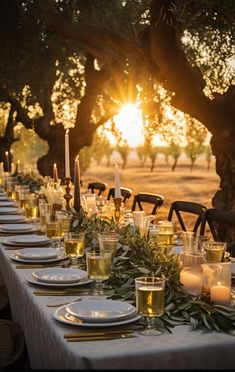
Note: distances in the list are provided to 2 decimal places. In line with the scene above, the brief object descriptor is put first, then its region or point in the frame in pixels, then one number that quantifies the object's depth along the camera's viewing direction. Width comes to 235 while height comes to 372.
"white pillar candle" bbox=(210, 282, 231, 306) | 2.22
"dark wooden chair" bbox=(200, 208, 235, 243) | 4.17
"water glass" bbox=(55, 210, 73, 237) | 3.61
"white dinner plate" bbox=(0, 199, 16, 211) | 6.08
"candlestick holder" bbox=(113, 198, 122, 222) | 3.91
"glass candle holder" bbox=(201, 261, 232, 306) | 2.22
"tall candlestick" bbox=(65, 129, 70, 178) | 4.15
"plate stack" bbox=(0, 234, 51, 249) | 3.61
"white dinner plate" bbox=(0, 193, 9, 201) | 6.80
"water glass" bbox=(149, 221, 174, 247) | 3.26
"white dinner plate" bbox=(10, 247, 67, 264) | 3.09
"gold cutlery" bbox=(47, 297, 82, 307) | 2.32
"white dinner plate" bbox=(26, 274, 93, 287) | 2.55
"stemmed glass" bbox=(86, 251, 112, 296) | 2.44
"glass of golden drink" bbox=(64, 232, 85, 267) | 2.89
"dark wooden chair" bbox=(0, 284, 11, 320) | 3.57
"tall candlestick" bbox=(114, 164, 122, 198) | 3.80
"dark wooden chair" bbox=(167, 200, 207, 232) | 4.61
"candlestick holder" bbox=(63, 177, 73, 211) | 4.41
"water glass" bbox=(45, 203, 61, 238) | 3.60
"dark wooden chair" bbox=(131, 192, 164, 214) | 5.64
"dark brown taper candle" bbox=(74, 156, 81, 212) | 4.25
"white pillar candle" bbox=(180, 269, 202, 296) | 2.34
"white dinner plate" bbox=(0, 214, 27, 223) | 4.71
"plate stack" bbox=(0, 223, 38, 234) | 4.12
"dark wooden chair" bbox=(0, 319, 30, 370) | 2.54
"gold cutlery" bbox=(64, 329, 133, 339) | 1.94
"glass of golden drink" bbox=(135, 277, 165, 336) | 2.04
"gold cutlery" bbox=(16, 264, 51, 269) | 3.02
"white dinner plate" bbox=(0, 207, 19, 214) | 5.30
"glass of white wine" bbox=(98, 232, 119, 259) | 2.70
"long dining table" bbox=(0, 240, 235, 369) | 1.80
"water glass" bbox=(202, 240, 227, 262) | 2.68
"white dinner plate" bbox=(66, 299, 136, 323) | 2.03
